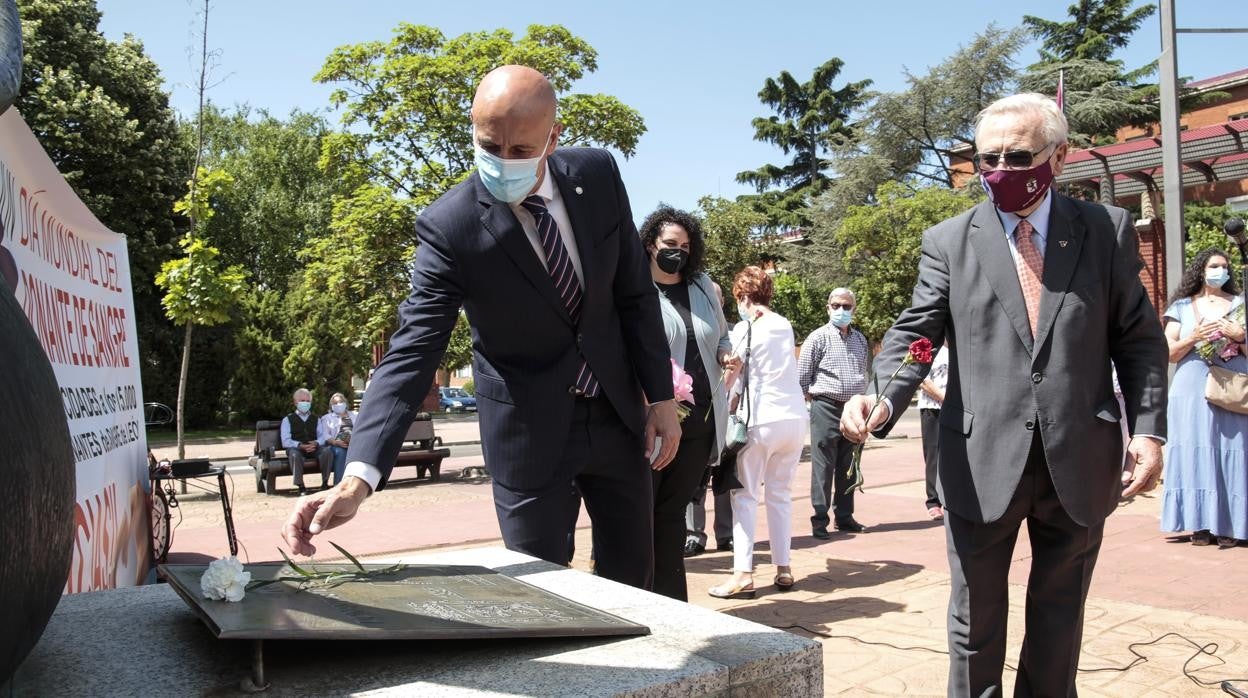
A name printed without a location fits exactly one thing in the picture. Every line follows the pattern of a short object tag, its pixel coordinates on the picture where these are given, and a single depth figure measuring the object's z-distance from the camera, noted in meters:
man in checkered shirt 8.33
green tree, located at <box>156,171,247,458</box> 13.24
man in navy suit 2.80
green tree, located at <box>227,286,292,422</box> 26.73
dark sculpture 1.36
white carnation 2.00
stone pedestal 1.78
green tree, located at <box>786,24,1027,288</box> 43.16
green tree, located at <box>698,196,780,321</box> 29.02
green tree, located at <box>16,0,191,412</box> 26.12
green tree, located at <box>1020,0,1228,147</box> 37.31
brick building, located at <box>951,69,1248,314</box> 25.80
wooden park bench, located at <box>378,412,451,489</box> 14.69
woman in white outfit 6.04
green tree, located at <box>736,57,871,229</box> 56.78
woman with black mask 4.91
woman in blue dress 7.08
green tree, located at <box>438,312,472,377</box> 17.40
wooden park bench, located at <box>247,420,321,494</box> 13.87
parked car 46.72
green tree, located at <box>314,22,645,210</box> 14.85
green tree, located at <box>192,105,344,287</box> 39.19
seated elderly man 13.87
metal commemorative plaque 1.81
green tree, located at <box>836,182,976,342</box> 32.97
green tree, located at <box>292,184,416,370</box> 14.38
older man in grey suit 2.93
